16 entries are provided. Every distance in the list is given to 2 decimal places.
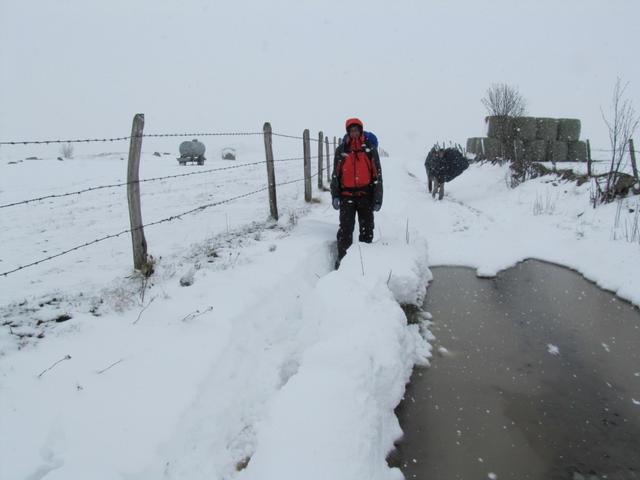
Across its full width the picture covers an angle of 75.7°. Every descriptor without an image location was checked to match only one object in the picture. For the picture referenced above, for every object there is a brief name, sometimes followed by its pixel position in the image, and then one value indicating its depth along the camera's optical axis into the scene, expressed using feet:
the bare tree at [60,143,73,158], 142.10
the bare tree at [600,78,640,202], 29.09
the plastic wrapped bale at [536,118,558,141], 66.08
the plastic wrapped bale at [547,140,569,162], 65.31
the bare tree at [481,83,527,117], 62.34
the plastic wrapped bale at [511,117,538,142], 59.67
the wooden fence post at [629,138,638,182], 30.76
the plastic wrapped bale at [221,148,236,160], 142.51
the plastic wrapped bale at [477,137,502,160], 63.12
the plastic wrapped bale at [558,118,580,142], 67.82
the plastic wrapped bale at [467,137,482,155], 78.38
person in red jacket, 17.90
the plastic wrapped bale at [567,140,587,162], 68.08
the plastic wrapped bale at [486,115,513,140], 59.47
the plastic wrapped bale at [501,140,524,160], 49.26
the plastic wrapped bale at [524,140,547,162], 60.94
